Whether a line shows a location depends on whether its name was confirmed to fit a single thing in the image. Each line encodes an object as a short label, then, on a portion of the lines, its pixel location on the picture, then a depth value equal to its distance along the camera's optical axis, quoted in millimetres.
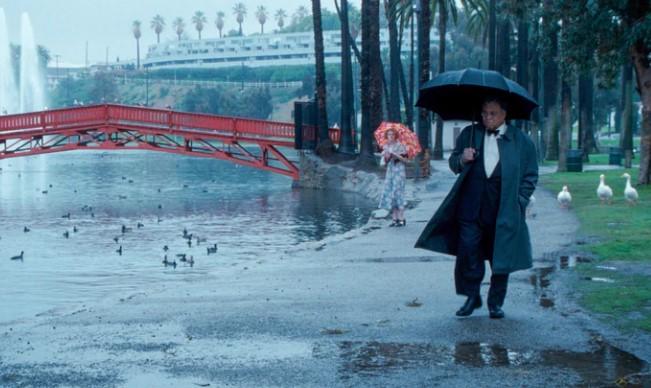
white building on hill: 178000
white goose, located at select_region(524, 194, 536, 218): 19547
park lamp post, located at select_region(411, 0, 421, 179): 32812
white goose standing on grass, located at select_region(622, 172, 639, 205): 20562
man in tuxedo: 8828
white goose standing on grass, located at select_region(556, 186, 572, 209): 21016
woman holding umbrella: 18875
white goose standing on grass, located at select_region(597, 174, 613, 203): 21203
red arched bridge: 38969
